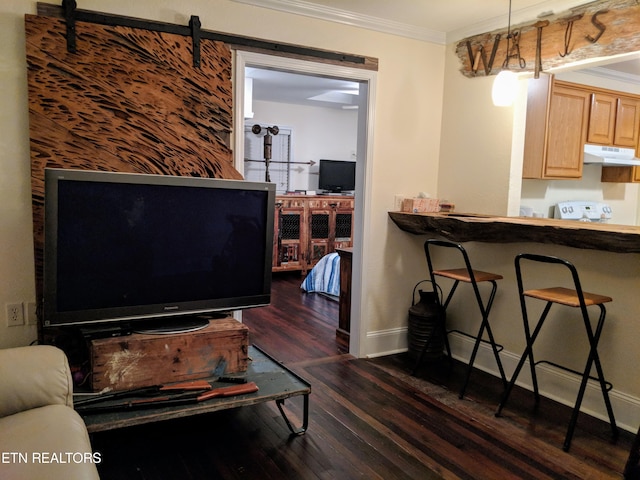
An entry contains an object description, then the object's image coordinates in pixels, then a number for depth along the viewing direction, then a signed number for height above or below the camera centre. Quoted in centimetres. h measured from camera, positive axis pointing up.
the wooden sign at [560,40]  259 +93
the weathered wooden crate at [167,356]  223 -81
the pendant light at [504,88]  286 +62
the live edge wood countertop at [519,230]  247 -19
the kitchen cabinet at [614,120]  404 +68
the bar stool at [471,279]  300 -51
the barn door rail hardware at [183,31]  249 +86
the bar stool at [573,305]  243 -61
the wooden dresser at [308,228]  662 -52
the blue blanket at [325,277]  555 -99
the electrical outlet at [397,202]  365 -7
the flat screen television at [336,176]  743 +22
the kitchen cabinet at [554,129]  362 +53
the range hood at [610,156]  397 +37
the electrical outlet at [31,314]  258 -69
